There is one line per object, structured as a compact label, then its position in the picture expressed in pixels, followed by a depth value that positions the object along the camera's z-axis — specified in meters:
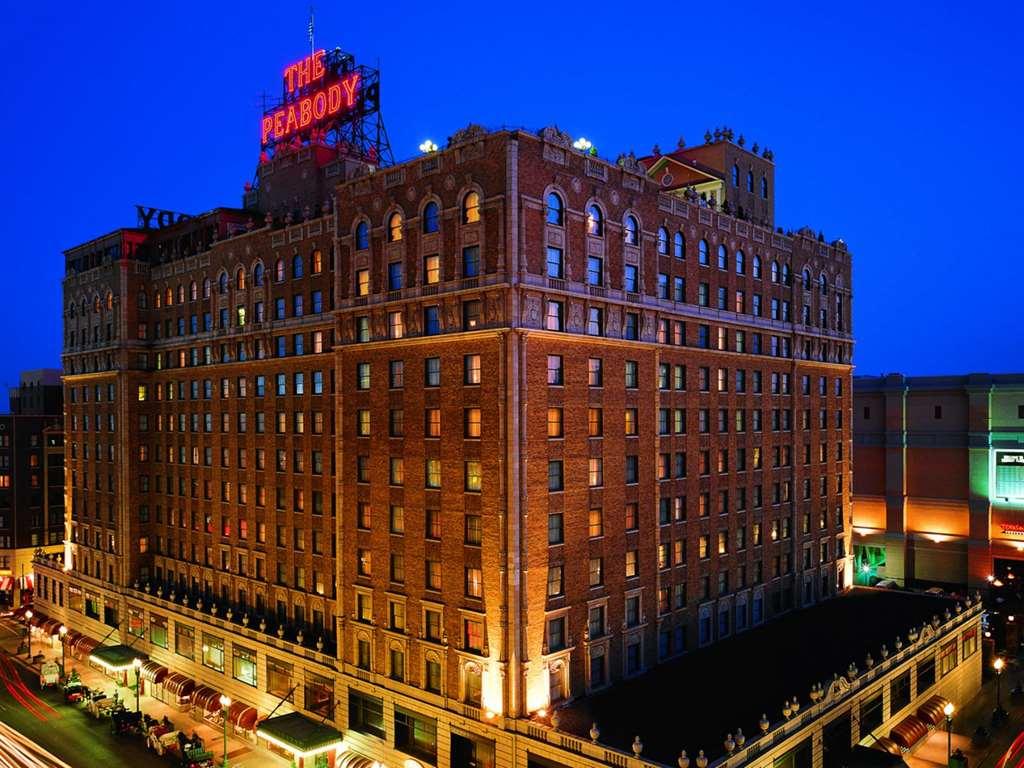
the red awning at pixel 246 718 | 58.59
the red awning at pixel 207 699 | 62.59
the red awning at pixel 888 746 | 52.19
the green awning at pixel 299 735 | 50.88
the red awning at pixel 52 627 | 86.43
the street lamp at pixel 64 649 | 78.65
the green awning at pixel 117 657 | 71.47
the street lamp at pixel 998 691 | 60.06
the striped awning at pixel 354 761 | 49.28
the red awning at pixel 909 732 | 53.94
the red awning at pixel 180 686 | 66.38
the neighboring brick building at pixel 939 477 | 88.19
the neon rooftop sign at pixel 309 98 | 74.00
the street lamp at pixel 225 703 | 54.75
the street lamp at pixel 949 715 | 48.61
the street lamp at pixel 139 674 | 67.95
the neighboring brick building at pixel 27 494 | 108.38
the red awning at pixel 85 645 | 79.62
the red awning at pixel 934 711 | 57.09
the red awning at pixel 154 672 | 69.88
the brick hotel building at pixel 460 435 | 45.25
